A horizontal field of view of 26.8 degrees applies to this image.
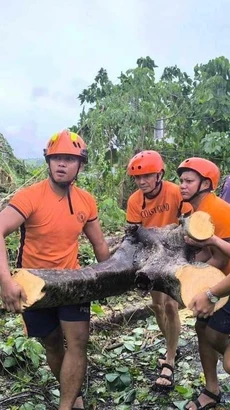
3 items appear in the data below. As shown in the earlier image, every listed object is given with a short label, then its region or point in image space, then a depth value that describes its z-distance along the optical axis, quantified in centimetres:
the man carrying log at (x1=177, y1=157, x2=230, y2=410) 281
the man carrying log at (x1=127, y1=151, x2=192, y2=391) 351
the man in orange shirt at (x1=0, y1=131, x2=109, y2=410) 302
